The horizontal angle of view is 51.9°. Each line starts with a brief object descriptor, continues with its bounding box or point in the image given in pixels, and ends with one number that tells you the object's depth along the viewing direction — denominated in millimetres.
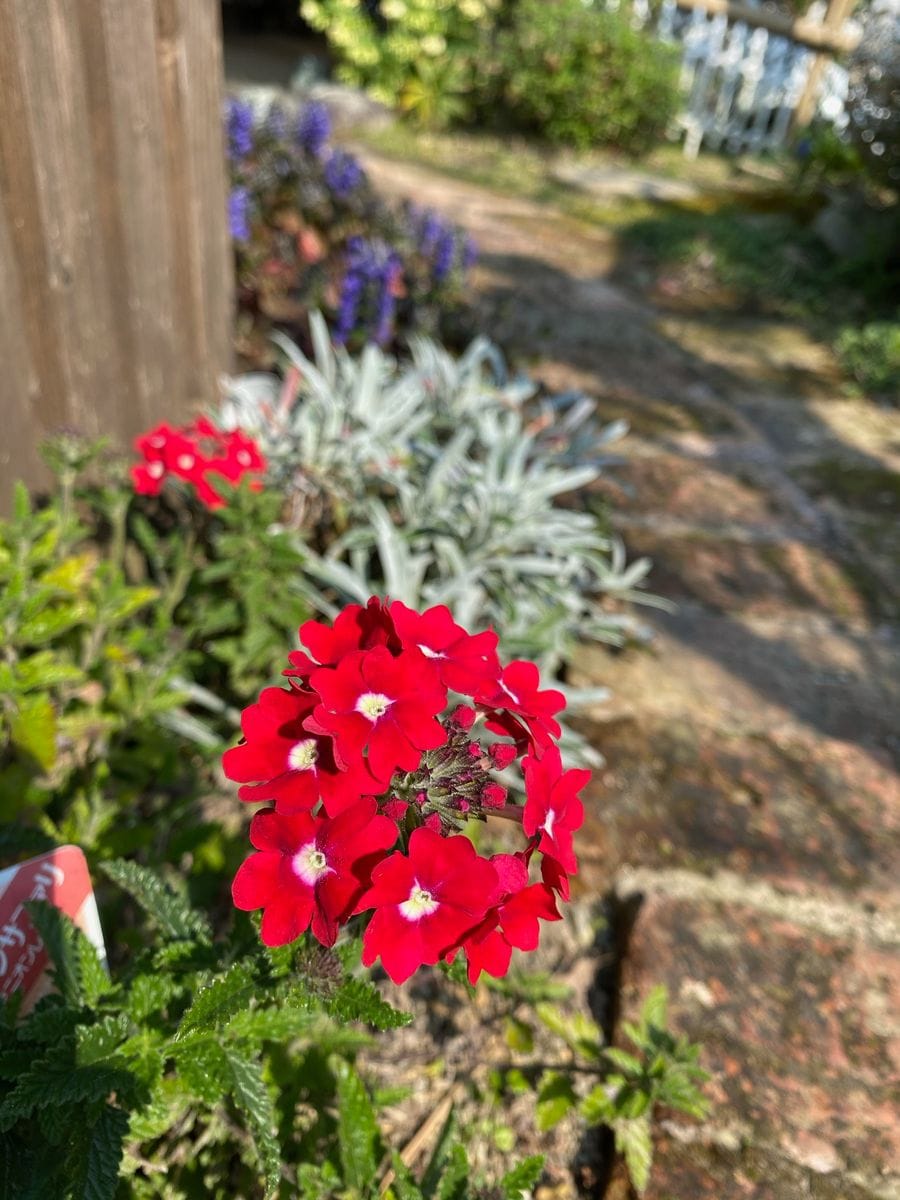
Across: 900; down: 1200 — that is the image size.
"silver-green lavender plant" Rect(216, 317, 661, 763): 313
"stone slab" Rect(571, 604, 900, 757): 327
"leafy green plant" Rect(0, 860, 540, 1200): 136
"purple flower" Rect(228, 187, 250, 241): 474
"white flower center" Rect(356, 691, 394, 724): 130
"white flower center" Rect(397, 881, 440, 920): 127
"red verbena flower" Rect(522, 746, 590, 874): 136
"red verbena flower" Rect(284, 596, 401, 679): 144
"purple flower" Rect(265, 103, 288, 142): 583
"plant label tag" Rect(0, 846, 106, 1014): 158
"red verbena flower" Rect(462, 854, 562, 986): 131
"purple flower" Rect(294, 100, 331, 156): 604
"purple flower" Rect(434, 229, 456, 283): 516
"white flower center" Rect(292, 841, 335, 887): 129
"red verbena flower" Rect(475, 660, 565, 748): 144
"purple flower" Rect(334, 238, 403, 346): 460
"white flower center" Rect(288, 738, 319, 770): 136
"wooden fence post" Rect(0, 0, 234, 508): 263
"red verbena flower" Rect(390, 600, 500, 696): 142
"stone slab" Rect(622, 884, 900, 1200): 200
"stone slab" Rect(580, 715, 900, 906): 269
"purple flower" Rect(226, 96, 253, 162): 535
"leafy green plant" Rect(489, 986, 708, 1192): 196
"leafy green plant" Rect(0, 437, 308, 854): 230
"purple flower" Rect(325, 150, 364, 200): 561
